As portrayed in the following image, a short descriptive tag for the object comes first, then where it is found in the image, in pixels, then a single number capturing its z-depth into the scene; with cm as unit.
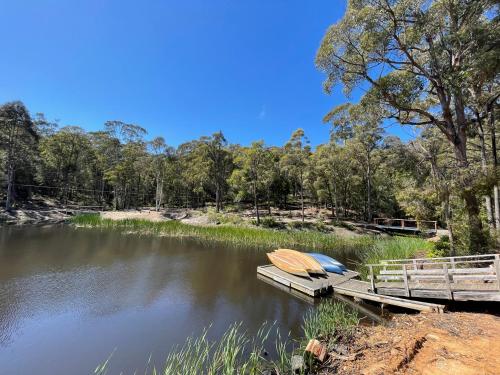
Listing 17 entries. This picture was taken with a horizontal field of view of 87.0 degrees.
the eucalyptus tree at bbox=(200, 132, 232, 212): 3048
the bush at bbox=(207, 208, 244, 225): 2549
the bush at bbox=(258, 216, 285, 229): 2455
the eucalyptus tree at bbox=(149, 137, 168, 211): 3319
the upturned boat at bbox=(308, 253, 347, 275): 1070
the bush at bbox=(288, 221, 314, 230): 2397
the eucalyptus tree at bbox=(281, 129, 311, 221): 2502
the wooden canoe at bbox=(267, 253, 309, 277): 1013
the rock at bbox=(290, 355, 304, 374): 423
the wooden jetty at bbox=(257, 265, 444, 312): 708
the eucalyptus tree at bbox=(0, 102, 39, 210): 2964
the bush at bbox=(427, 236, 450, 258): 1003
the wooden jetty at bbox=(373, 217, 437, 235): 2281
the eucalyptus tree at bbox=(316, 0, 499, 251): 805
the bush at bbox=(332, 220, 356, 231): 2359
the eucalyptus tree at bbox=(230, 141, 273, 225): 2511
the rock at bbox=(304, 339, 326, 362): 455
